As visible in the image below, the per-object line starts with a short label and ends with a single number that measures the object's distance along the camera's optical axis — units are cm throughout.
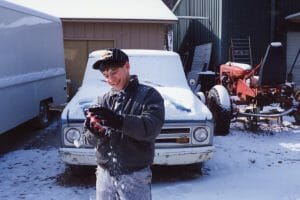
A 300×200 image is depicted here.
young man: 290
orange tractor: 925
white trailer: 781
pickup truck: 578
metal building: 1599
